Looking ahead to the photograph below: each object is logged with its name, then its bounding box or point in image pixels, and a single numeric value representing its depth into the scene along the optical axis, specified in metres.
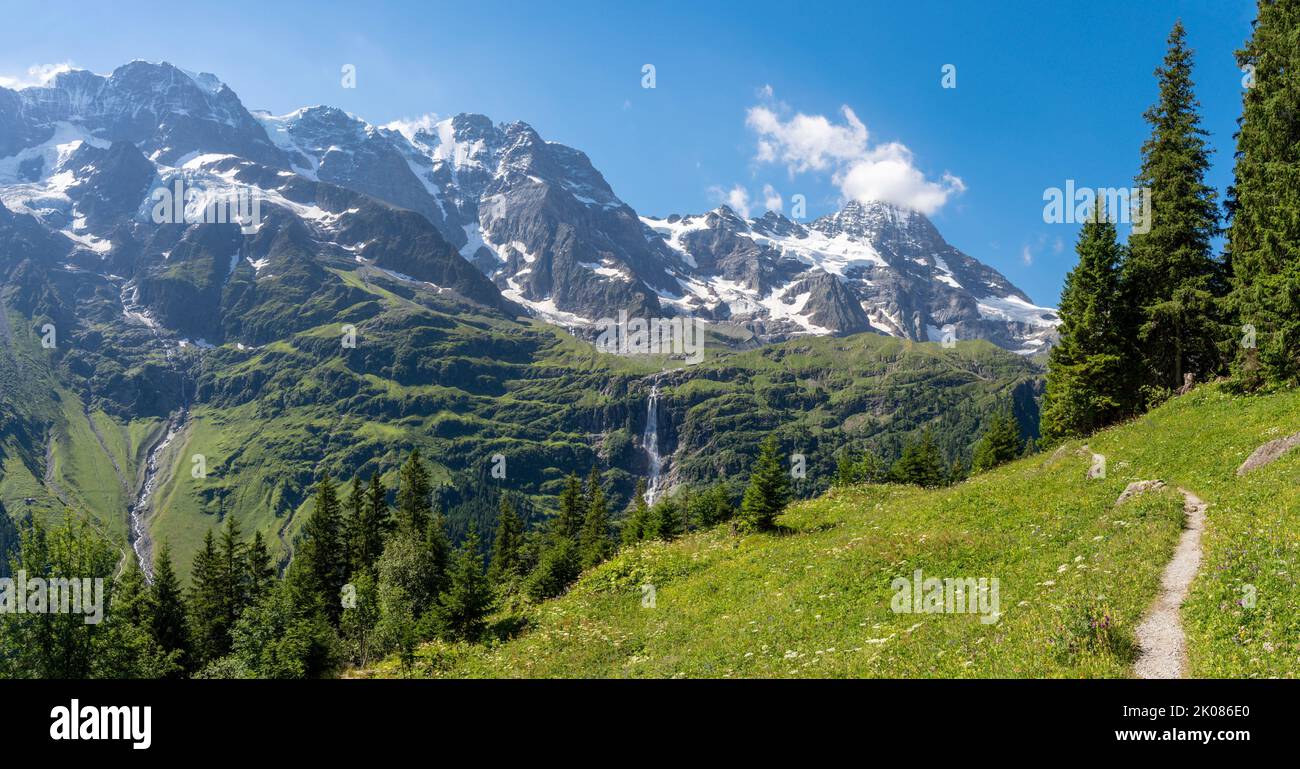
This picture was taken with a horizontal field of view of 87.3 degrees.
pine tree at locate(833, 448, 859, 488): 99.09
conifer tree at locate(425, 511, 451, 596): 51.19
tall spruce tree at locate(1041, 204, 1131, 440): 43.59
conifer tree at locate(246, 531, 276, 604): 66.44
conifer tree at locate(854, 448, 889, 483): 105.16
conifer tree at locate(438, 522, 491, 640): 38.72
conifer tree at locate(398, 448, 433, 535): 73.75
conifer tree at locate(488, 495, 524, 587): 86.02
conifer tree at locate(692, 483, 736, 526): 78.69
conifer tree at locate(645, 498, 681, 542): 66.44
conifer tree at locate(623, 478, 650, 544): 78.50
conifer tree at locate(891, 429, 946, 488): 85.19
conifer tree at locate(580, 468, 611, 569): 66.94
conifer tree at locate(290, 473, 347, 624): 65.69
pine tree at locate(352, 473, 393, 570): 68.19
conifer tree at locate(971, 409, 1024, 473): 87.19
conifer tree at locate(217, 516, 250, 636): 64.38
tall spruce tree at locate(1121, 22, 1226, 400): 42.81
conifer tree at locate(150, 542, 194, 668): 55.25
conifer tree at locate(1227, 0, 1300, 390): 33.47
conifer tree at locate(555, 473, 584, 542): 90.81
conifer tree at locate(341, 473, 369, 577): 68.12
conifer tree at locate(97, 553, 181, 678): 31.12
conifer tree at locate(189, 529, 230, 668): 61.16
